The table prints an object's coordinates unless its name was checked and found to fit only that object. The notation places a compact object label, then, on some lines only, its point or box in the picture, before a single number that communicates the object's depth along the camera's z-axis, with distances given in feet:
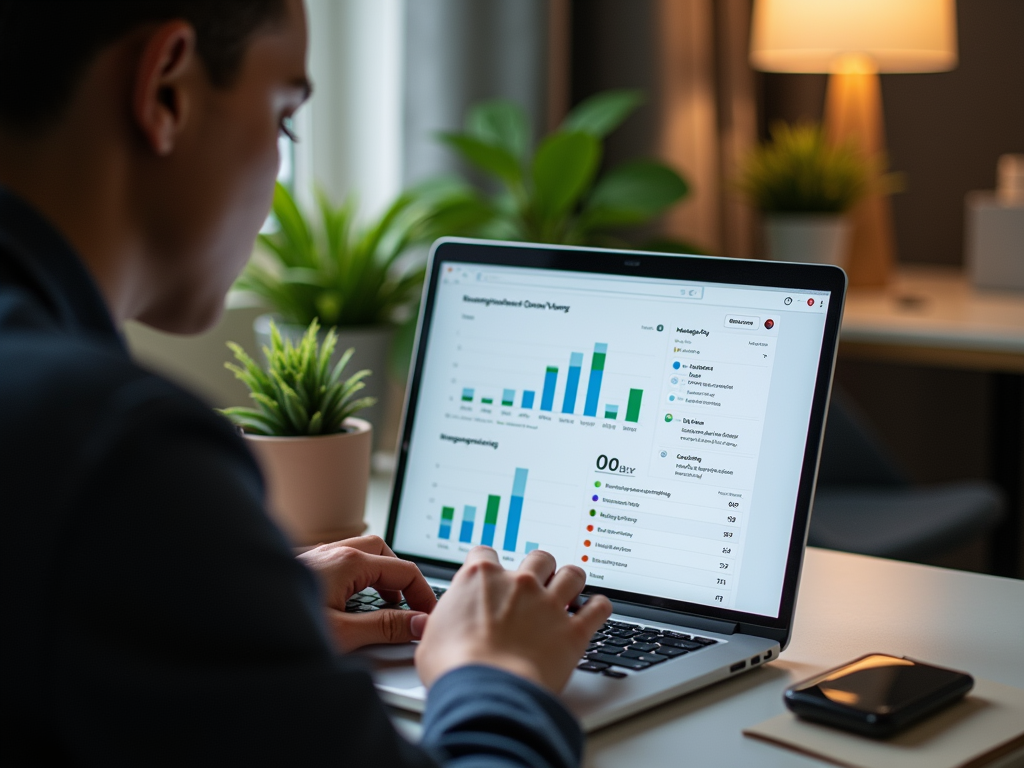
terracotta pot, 3.59
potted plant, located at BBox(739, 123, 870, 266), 8.42
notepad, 2.24
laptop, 2.82
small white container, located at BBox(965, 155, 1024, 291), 8.41
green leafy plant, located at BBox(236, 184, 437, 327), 5.58
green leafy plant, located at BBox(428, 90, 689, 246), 6.51
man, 1.44
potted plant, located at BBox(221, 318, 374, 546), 3.60
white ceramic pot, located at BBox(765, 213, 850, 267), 8.39
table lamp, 8.18
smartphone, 2.34
